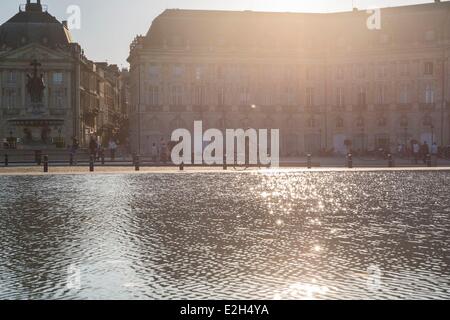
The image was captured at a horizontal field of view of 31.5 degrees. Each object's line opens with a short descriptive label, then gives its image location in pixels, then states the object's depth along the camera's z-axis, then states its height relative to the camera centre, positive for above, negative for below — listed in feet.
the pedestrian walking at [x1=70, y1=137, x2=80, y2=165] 165.07 +0.80
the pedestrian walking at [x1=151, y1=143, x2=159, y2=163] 172.55 -0.84
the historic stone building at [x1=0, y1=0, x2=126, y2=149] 301.43 +32.99
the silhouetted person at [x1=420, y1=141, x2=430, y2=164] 162.11 +0.32
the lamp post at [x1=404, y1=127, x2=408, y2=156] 272.92 +5.71
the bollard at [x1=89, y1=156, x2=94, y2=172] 128.10 -1.95
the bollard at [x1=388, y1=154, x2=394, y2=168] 147.74 -1.64
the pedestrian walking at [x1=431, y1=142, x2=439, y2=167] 189.13 +0.22
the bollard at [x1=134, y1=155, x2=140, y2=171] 134.21 -1.48
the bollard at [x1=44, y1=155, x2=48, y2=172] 125.49 -1.38
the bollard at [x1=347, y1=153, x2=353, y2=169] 142.99 -1.72
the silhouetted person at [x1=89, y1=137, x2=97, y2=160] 169.53 +1.75
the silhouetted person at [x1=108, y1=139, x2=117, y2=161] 177.88 +0.99
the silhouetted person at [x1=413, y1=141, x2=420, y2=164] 167.94 +0.22
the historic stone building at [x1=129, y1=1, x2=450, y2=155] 280.10 +26.93
